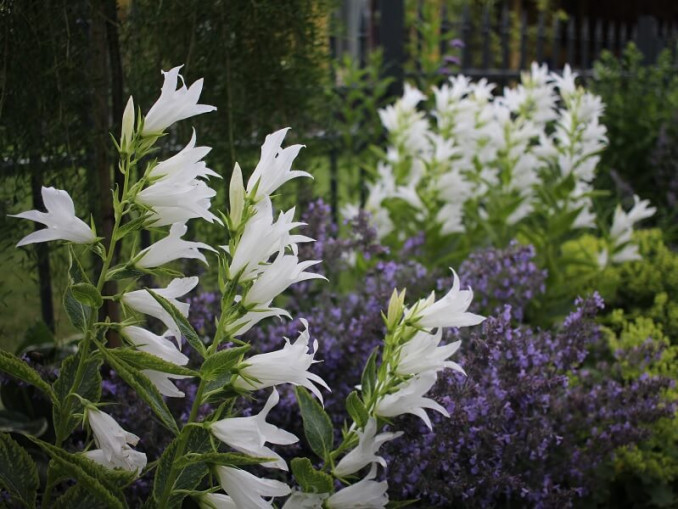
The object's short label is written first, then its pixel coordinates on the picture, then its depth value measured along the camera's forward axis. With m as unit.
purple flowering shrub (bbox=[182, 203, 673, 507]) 0.99
